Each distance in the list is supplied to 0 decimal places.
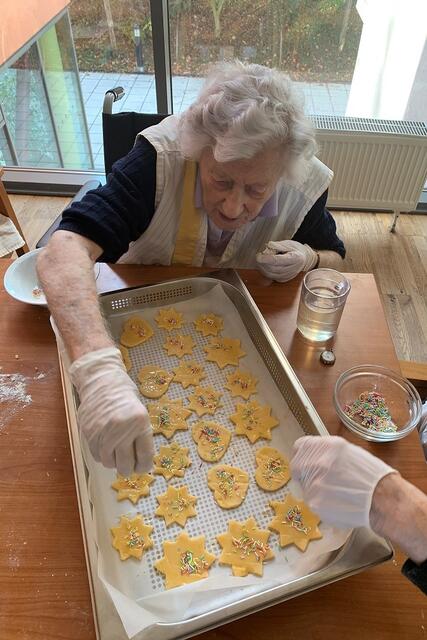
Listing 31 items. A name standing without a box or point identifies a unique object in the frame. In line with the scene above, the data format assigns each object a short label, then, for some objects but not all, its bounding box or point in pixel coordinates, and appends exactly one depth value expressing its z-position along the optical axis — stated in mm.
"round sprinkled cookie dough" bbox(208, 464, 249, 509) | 940
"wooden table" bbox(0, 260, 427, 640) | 751
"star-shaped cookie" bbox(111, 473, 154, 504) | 936
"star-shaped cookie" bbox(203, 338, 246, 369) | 1184
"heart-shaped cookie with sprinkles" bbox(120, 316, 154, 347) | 1199
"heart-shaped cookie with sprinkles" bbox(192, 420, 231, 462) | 1013
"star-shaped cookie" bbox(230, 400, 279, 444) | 1050
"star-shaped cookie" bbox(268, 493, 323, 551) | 887
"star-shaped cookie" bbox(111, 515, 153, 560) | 857
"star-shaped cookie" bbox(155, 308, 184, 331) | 1242
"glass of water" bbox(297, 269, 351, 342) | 1151
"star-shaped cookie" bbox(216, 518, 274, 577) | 856
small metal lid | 1138
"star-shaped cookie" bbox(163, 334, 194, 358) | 1193
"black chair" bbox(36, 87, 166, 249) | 1680
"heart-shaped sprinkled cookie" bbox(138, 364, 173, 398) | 1116
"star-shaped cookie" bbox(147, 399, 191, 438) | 1049
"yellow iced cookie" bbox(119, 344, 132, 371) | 1161
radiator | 2637
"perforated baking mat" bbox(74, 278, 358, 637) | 795
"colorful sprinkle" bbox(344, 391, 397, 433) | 1006
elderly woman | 847
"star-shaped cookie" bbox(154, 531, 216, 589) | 838
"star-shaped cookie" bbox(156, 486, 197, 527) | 912
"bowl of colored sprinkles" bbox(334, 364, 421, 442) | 986
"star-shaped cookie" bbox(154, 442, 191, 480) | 980
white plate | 1237
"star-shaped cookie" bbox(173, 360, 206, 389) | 1142
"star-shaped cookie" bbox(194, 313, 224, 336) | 1244
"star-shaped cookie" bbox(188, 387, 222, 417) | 1091
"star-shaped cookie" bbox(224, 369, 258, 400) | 1126
